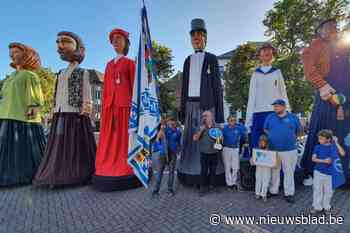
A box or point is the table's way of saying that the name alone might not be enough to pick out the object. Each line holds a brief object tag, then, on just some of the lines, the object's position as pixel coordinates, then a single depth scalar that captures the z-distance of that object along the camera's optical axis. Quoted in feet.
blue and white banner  9.84
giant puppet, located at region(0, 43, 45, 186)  13.15
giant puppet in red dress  11.85
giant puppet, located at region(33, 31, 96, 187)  12.49
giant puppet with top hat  12.09
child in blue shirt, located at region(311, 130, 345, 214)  8.57
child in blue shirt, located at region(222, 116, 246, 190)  11.78
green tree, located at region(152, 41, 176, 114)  65.05
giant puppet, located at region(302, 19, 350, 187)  10.96
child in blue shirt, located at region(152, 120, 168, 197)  11.24
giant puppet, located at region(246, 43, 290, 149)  11.02
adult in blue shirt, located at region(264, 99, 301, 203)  9.86
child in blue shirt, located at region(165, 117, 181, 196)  11.75
